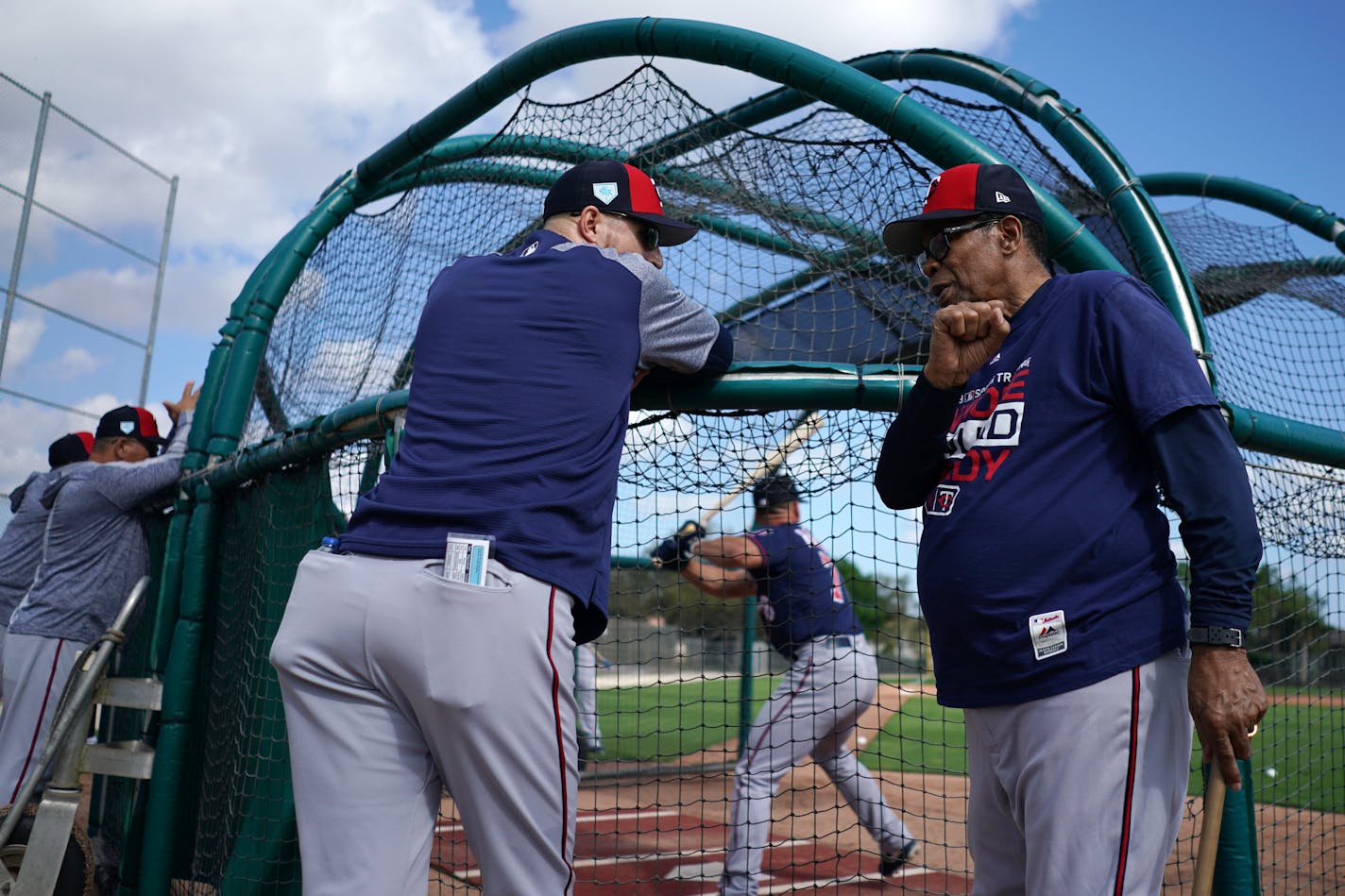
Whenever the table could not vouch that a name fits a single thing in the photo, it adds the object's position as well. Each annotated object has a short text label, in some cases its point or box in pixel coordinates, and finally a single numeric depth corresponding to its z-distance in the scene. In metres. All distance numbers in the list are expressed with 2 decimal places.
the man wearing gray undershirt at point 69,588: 4.67
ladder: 3.36
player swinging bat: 4.34
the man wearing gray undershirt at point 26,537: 5.44
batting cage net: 3.01
